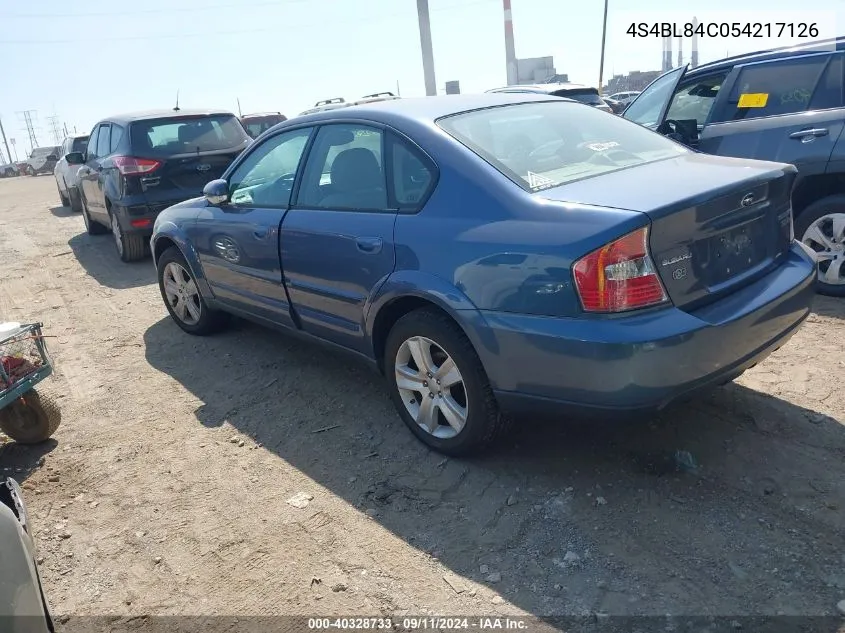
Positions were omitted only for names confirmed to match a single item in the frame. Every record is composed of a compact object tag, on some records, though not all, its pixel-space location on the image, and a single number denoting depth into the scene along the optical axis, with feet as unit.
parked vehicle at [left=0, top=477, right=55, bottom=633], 5.98
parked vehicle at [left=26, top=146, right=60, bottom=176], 134.62
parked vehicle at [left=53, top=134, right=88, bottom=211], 42.90
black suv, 25.91
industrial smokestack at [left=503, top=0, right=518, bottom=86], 228.22
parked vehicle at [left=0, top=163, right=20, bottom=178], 147.64
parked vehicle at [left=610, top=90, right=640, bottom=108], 94.06
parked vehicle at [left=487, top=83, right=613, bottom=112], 46.48
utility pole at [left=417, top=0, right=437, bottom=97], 199.41
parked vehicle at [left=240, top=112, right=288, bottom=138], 62.03
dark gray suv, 16.07
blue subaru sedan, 8.57
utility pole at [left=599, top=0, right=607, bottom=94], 109.91
